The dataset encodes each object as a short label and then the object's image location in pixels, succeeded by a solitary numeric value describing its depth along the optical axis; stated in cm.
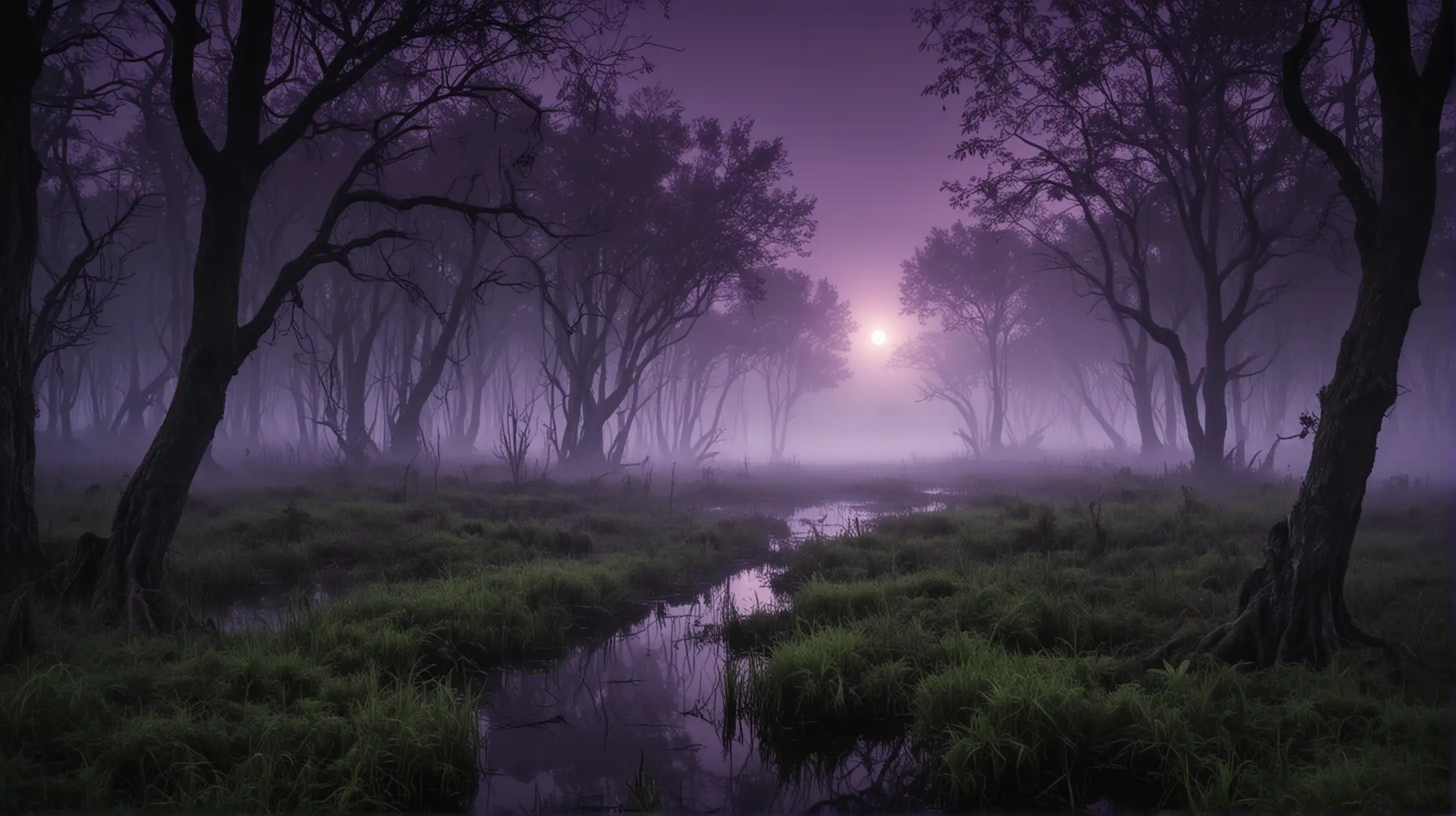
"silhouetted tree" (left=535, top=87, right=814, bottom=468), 2394
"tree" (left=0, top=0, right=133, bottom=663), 620
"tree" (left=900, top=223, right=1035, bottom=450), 3569
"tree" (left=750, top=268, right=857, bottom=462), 4238
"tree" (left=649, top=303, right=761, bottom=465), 4447
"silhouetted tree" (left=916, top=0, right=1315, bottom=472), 1566
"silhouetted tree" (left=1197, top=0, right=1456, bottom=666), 525
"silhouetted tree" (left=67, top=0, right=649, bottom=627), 662
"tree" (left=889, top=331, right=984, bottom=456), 5375
